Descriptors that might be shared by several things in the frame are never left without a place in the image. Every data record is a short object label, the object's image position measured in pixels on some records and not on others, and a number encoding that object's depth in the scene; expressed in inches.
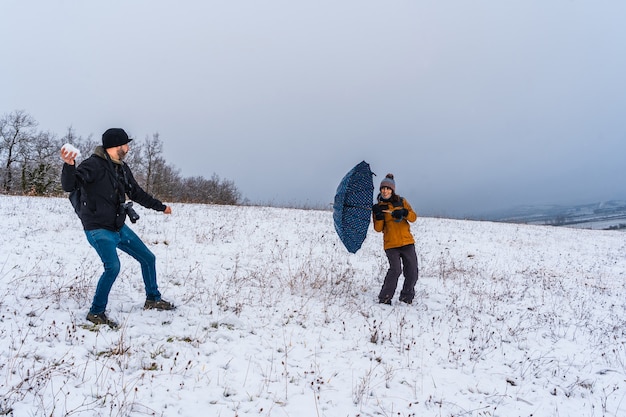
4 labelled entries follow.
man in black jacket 170.7
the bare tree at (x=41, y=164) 1522.4
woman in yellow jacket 262.4
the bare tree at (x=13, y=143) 1791.7
